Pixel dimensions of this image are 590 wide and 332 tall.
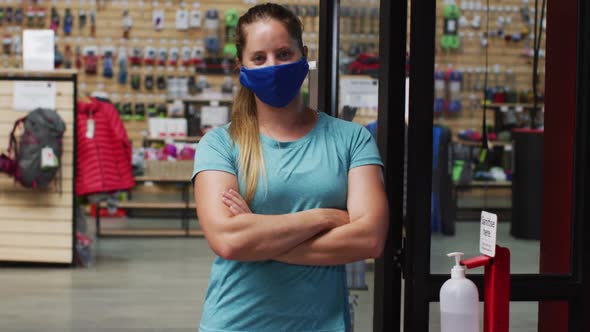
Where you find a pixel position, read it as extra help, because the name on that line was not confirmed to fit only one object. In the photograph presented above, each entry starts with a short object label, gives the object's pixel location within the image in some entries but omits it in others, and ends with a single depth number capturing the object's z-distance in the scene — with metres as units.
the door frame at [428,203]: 2.22
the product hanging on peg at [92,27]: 11.78
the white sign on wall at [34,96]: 7.19
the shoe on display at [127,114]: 11.62
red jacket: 7.34
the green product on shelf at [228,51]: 11.76
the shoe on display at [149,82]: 11.60
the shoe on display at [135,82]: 11.59
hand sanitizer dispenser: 1.85
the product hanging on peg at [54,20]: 11.71
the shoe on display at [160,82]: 11.65
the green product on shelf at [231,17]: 11.70
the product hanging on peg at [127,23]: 11.70
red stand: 1.88
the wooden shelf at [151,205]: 9.32
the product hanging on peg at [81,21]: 11.75
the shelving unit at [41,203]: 7.25
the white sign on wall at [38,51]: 7.21
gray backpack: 7.00
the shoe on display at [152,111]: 11.50
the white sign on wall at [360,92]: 5.66
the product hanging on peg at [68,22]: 11.67
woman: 1.92
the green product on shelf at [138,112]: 11.62
